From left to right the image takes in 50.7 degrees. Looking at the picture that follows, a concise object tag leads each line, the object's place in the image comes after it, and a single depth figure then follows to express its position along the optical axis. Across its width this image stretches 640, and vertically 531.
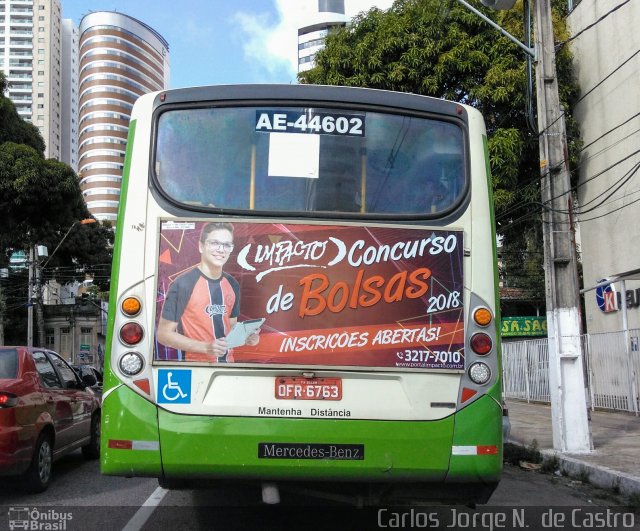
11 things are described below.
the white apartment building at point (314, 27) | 89.88
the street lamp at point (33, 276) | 30.51
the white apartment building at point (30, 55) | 117.69
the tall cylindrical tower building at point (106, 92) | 107.69
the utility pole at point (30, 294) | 30.42
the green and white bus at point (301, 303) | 4.16
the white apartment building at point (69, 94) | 126.69
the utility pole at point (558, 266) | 8.91
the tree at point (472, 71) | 15.87
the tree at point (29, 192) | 26.31
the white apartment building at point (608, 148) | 14.49
